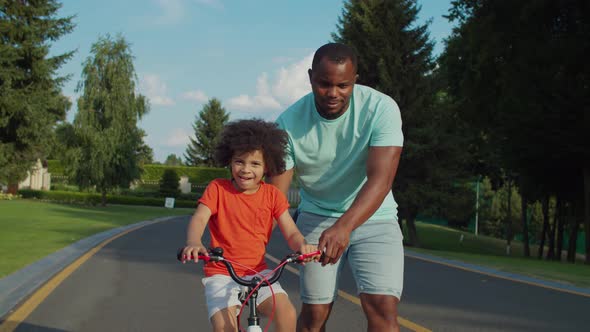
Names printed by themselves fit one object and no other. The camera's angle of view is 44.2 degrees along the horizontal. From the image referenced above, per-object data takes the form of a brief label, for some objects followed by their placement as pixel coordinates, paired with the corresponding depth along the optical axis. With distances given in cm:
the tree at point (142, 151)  4981
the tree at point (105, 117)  4678
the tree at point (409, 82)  3161
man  388
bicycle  327
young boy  381
